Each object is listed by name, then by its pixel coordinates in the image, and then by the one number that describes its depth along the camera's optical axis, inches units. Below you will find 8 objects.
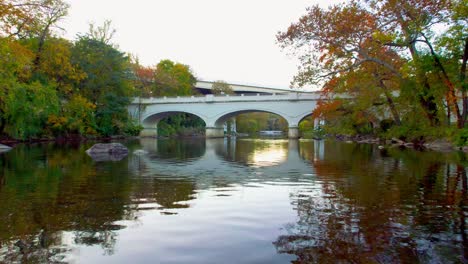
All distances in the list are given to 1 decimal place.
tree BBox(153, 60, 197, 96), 2313.0
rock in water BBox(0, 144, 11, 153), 838.2
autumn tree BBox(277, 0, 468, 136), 745.0
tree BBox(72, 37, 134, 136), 1531.7
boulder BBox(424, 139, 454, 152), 859.0
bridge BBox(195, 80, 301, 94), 2634.4
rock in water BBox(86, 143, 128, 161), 682.2
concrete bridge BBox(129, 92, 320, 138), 1887.3
